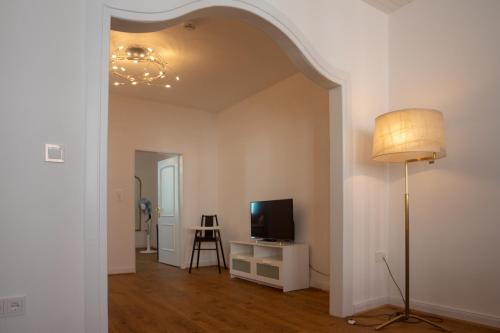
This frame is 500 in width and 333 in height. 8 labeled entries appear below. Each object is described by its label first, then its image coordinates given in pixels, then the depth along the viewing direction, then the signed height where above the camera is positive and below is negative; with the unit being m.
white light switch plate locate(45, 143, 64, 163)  1.92 +0.17
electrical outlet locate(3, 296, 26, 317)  1.76 -0.58
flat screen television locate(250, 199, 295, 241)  4.73 -0.48
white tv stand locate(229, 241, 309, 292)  4.41 -1.02
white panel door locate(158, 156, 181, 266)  6.55 -0.50
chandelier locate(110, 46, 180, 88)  4.17 +1.49
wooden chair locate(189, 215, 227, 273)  6.05 -0.86
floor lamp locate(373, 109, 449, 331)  2.82 +0.36
